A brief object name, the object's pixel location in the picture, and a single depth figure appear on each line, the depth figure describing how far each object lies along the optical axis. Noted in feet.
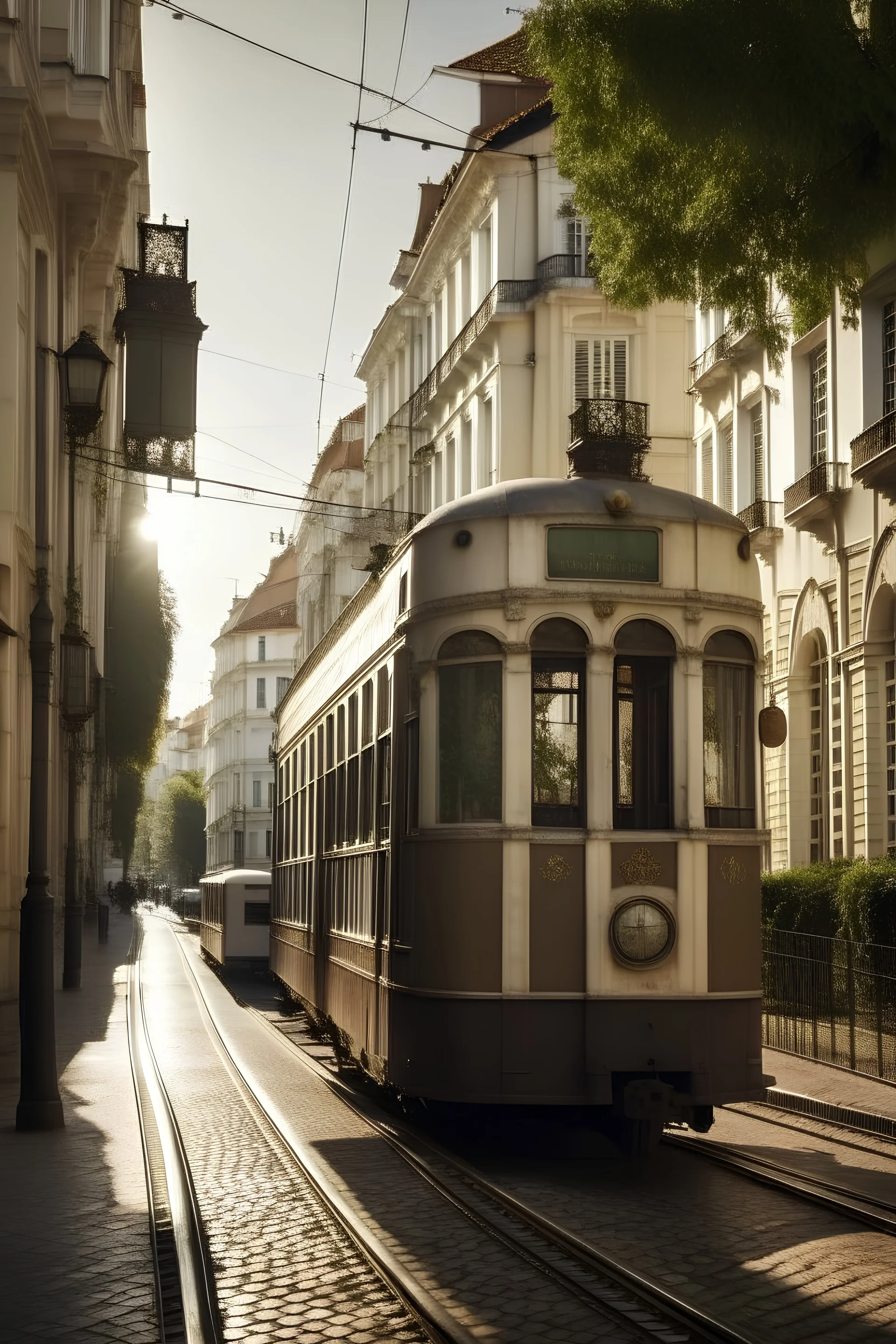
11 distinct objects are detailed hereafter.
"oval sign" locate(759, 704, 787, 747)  34.76
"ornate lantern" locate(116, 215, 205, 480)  76.64
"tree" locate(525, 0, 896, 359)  45.52
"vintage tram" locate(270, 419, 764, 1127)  33.06
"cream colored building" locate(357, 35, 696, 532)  122.93
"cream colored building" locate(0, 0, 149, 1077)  67.82
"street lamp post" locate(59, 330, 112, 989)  47.60
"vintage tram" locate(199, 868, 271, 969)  116.16
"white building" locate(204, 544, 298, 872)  306.14
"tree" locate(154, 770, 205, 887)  386.73
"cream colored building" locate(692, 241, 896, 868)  72.13
